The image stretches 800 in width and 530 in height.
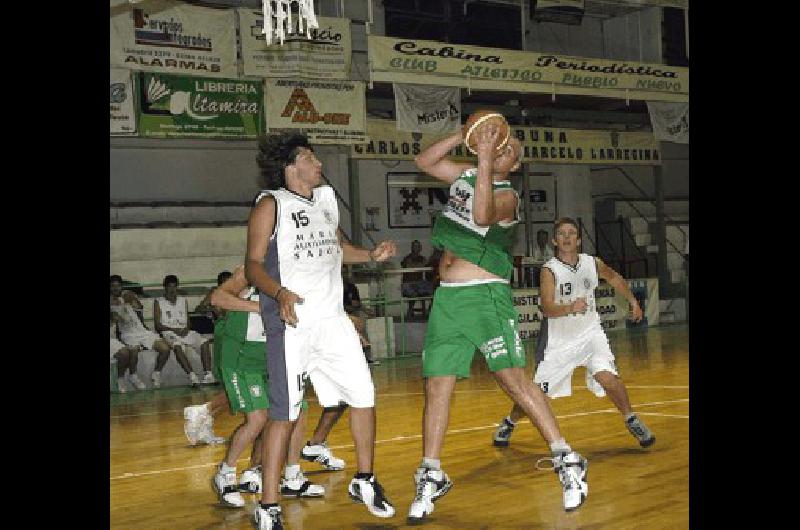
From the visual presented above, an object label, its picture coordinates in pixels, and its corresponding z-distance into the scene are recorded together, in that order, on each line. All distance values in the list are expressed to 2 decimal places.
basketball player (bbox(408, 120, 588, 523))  5.53
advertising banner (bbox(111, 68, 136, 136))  16.41
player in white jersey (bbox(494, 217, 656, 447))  7.73
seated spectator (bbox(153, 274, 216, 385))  15.05
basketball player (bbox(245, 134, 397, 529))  5.32
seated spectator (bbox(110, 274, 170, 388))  14.80
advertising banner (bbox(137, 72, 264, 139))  16.91
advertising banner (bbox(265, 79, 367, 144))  17.56
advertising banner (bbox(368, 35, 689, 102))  18.56
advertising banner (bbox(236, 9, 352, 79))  17.25
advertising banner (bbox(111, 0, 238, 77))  16.31
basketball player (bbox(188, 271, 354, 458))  6.72
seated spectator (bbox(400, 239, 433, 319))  20.28
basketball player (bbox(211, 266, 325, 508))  6.34
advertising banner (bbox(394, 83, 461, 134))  18.95
